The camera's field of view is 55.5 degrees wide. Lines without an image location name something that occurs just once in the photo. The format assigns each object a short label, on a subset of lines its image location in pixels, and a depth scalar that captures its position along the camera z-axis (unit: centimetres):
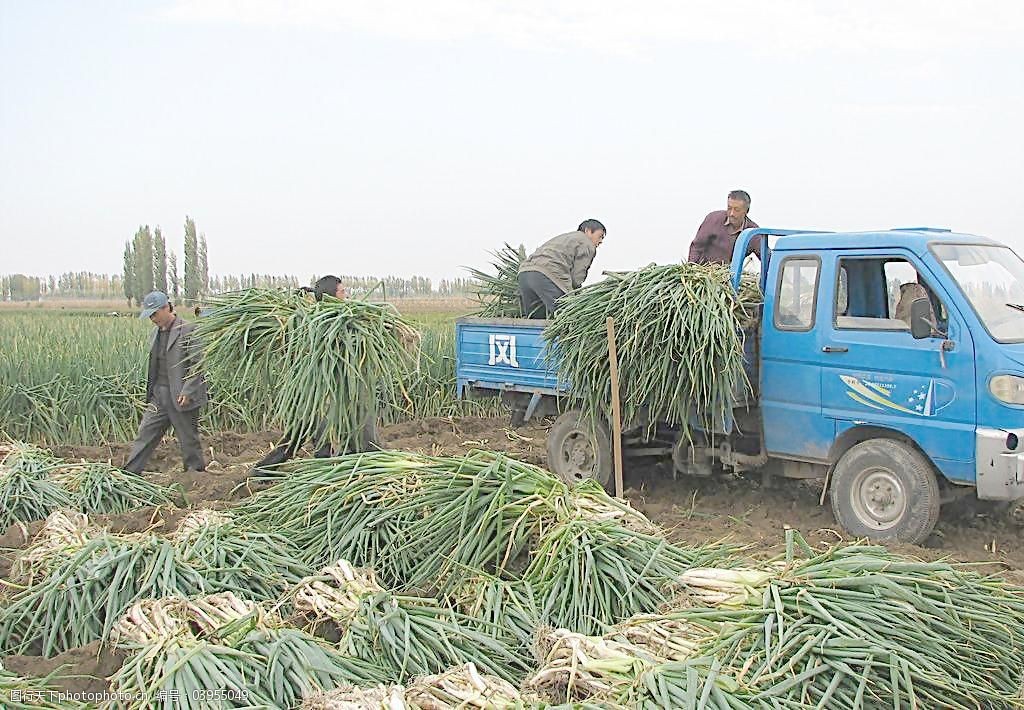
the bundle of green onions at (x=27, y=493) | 662
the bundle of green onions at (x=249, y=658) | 365
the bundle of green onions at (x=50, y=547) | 509
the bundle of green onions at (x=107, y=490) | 689
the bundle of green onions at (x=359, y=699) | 343
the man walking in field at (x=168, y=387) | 801
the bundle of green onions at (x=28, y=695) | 352
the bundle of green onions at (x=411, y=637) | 391
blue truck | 587
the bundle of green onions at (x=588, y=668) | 351
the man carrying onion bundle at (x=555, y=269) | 877
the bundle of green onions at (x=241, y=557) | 480
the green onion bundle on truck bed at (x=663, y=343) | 661
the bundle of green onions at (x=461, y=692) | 345
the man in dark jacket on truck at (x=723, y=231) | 861
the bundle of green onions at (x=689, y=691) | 328
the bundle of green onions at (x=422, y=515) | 494
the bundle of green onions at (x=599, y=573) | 433
